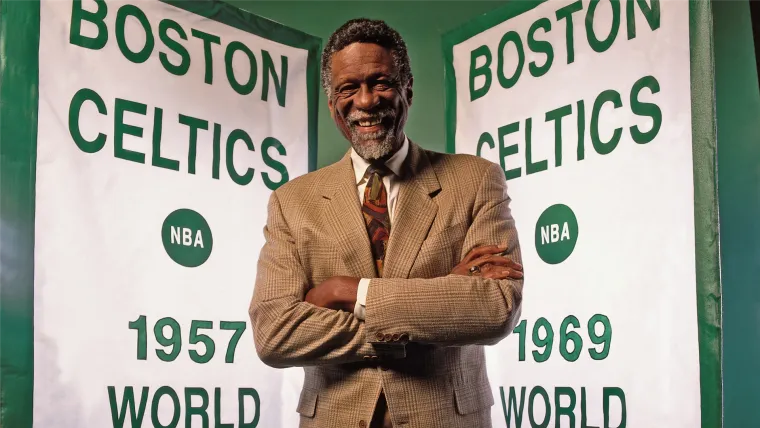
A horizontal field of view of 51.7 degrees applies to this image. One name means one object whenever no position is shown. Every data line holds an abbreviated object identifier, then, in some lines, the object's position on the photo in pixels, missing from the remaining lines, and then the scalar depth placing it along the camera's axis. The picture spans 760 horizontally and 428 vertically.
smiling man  1.84
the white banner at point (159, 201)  2.92
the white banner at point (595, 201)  2.85
